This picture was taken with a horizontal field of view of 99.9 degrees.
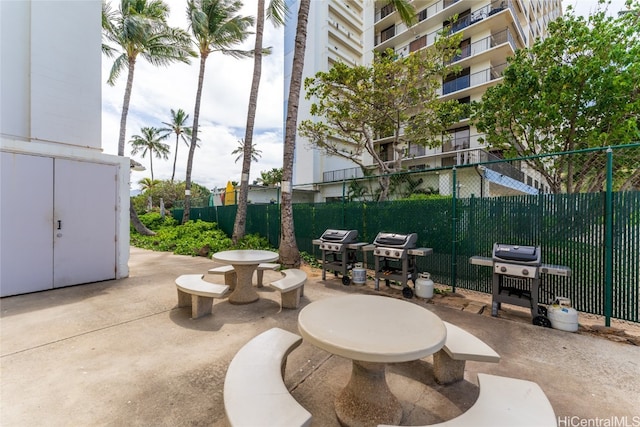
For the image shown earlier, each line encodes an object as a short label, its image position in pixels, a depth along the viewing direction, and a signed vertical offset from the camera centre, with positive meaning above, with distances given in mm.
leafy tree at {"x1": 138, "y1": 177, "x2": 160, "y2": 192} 31378 +3586
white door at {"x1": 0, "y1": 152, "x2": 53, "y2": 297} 4469 -190
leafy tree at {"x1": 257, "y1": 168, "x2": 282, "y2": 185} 33681 +4803
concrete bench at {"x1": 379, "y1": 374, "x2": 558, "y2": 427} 1470 -1132
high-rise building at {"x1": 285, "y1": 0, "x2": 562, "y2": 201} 18078 +13227
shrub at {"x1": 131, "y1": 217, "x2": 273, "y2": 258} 9344 -1077
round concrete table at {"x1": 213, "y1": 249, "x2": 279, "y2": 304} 4415 -1040
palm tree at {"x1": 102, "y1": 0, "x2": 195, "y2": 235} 11195 +7743
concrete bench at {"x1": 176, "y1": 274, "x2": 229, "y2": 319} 3662 -1072
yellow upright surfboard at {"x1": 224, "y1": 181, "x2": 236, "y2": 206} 14938 +1040
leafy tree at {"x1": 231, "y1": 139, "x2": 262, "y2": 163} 38938 +8903
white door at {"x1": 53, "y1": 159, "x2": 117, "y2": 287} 4996 -195
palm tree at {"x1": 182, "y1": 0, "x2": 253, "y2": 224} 12055 +8569
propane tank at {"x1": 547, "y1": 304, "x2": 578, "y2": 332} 3523 -1359
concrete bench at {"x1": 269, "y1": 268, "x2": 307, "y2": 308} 3996 -1104
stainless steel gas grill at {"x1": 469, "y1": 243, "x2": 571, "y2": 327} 3604 -759
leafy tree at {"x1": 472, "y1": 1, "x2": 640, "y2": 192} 8055 +4064
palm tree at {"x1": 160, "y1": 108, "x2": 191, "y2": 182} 31620 +10472
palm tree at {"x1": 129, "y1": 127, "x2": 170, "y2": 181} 35094 +9180
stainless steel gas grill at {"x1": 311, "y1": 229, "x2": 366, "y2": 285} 5742 -732
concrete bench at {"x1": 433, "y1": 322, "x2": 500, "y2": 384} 2250 -1172
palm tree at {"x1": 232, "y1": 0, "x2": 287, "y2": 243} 9250 +3757
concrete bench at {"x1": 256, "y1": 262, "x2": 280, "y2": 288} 5289 -1098
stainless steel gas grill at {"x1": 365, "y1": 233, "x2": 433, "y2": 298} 4840 -727
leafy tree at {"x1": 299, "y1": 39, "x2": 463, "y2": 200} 10266 +4790
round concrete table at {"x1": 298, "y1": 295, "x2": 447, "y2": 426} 1664 -826
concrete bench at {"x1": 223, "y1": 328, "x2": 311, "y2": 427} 1467 -1121
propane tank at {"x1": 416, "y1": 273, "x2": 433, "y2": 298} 4781 -1308
